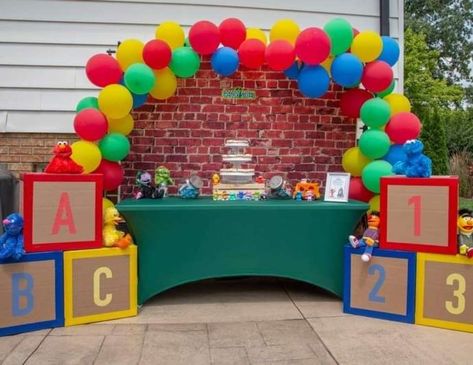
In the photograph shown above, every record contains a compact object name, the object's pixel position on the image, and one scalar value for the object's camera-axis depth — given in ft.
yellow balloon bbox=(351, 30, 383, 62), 12.14
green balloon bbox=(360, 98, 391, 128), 12.34
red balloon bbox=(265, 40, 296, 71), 12.42
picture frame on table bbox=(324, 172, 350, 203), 12.51
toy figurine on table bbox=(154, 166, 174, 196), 13.03
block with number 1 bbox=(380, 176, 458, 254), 10.78
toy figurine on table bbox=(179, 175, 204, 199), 12.89
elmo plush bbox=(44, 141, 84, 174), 10.69
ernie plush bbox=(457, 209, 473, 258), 10.56
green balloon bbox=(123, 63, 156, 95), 11.80
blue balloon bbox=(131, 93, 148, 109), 12.67
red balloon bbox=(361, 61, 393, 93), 12.44
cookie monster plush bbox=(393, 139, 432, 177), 11.04
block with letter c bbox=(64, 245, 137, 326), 10.73
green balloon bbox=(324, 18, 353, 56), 12.19
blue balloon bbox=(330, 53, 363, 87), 12.31
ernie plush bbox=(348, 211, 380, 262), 11.32
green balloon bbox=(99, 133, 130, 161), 12.10
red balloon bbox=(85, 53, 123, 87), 11.90
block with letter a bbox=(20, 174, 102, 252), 10.36
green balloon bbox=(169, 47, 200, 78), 12.45
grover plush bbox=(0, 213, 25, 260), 9.99
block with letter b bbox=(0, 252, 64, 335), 10.07
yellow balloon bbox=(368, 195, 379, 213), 12.69
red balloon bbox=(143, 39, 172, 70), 11.94
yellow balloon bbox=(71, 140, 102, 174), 11.56
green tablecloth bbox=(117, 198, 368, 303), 11.63
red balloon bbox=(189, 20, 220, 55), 12.16
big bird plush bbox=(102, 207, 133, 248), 11.17
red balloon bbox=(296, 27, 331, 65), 11.94
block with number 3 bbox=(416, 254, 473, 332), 10.55
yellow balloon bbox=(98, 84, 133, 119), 11.69
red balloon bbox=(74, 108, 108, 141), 11.63
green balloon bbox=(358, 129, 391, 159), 12.34
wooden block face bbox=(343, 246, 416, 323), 11.08
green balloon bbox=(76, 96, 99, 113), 12.32
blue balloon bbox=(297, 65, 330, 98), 12.75
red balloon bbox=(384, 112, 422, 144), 12.32
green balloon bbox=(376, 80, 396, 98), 13.08
